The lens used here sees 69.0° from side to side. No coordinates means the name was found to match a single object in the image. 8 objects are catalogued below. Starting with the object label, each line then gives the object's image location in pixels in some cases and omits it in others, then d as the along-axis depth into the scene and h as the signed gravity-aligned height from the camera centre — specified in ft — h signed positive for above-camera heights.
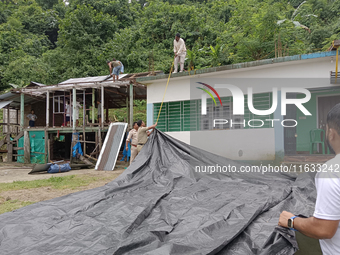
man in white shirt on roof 25.64 +8.53
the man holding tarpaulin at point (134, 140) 21.83 -0.79
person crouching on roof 32.78 +8.55
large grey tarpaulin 6.47 -3.01
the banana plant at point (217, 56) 45.49 +14.21
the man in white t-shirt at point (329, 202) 3.14 -0.92
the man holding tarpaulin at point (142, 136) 19.78 -0.38
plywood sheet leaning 26.99 -1.78
